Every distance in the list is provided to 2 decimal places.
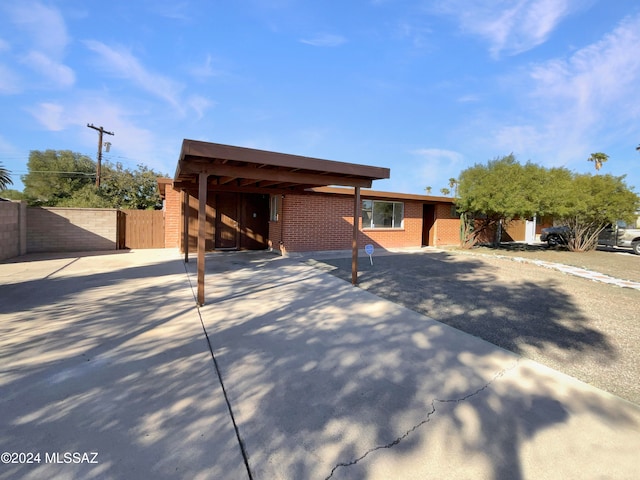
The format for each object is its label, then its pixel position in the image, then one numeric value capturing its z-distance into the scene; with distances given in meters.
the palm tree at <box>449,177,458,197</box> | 49.94
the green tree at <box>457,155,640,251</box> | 11.91
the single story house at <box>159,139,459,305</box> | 5.30
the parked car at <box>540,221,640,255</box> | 14.44
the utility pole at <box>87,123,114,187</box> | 22.17
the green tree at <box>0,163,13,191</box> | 21.62
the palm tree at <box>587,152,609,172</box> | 35.16
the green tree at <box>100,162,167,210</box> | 23.30
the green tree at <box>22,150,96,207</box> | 25.27
